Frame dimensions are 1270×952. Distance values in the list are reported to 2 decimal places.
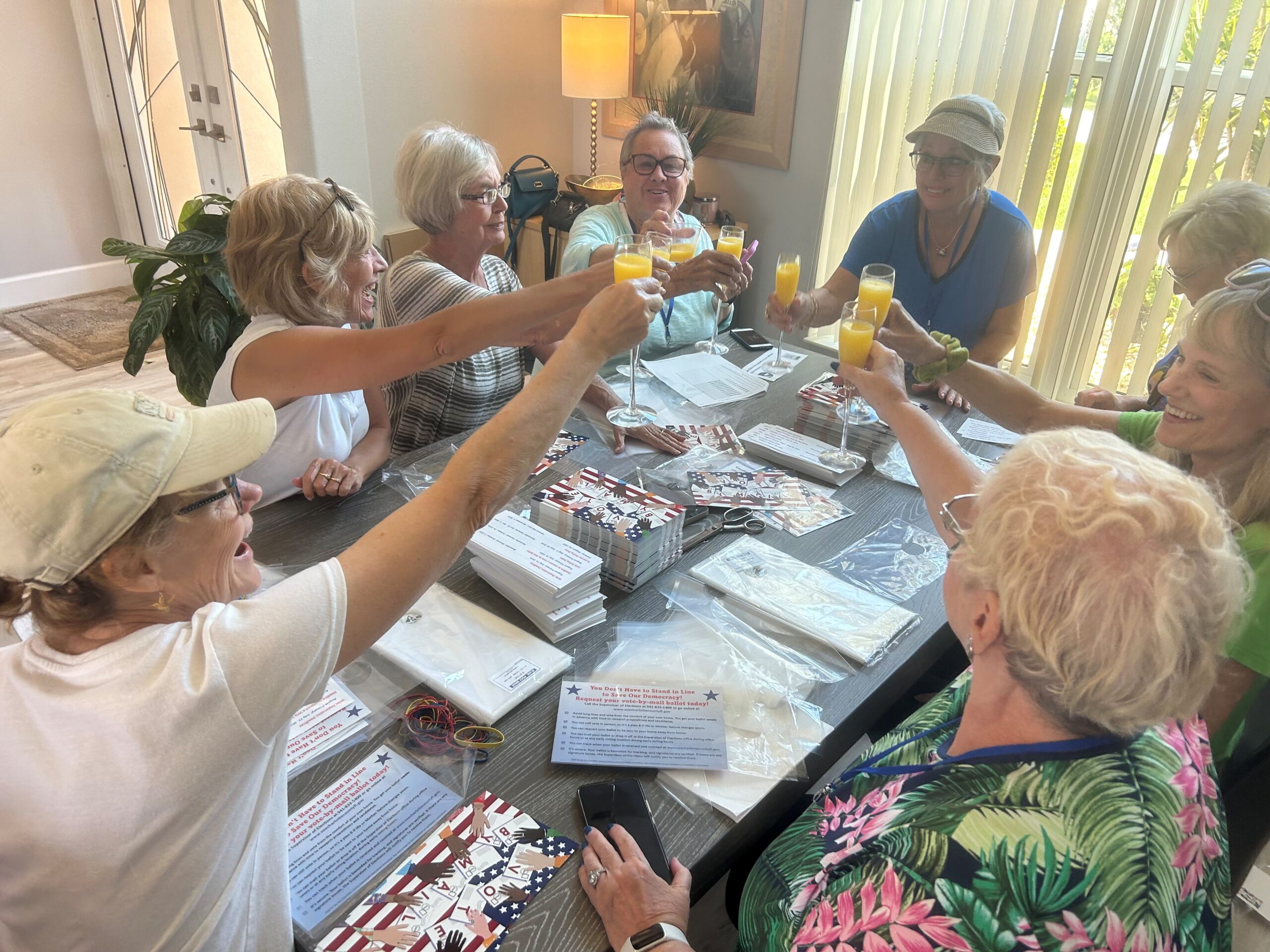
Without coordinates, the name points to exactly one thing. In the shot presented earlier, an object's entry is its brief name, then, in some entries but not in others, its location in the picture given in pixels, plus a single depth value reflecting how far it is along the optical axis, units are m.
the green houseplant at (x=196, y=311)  2.09
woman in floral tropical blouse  0.83
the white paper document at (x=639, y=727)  1.21
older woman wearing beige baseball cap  0.80
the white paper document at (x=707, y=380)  2.41
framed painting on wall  4.00
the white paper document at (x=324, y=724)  1.20
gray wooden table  1.06
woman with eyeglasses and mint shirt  2.77
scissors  1.78
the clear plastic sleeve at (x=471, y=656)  1.30
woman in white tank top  1.73
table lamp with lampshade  4.21
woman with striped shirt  2.20
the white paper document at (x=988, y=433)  2.22
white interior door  4.37
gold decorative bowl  4.61
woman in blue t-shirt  2.67
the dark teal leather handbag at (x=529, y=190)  4.59
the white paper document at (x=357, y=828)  1.03
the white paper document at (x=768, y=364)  2.59
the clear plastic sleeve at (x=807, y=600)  1.48
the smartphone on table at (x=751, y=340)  2.79
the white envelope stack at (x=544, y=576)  1.45
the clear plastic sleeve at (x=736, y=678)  1.25
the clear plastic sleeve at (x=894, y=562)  1.64
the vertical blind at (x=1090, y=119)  2.96
